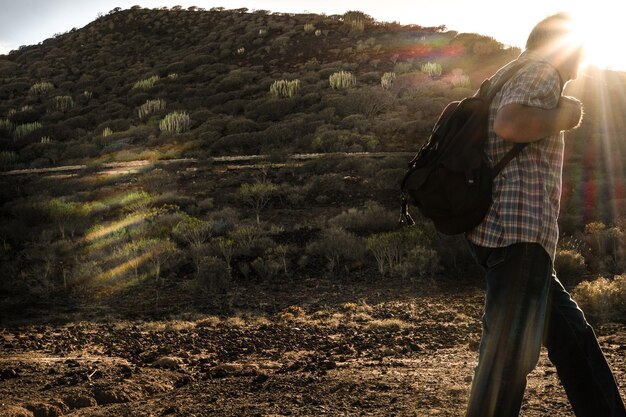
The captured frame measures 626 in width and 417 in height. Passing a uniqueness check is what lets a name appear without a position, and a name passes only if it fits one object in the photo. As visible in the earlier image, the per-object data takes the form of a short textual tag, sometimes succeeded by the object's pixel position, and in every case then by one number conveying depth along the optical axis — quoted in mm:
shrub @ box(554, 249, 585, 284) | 9523
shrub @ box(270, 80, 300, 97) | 34531
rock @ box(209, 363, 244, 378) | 5336
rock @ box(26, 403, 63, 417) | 4305
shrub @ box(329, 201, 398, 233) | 13148
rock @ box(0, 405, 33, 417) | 4086
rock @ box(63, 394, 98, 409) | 4590
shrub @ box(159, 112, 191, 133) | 30641
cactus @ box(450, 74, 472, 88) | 31266
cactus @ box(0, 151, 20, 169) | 28077
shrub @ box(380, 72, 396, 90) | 33272
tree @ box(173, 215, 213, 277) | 11598
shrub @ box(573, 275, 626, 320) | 6969
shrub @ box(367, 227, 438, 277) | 10258
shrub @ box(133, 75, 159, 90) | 41344
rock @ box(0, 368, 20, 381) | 5316
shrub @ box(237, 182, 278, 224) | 15858
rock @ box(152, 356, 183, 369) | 5723
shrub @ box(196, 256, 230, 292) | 10055
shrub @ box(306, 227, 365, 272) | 11180
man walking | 2559
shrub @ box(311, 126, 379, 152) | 23094
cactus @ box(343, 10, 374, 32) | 48969
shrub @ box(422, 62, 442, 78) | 35344
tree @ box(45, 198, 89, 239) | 14469
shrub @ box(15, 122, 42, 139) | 34381
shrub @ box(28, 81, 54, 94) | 44594
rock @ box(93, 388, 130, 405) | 4660
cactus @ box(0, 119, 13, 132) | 35925
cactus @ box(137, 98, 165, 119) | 35344
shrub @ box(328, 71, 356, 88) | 34312
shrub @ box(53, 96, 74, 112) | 39750
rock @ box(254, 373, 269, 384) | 4949
